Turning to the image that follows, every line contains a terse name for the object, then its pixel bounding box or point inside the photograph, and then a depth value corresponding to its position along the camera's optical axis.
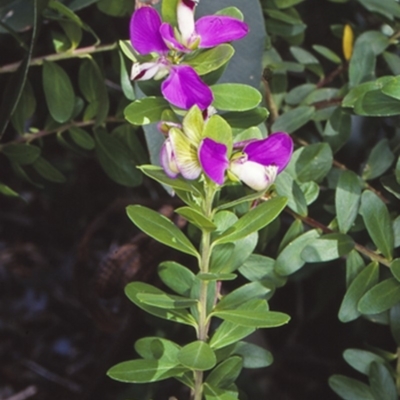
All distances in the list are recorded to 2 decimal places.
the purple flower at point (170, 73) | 0.59
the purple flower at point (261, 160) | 0.57
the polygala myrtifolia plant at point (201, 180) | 0.56
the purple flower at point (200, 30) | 0.59
